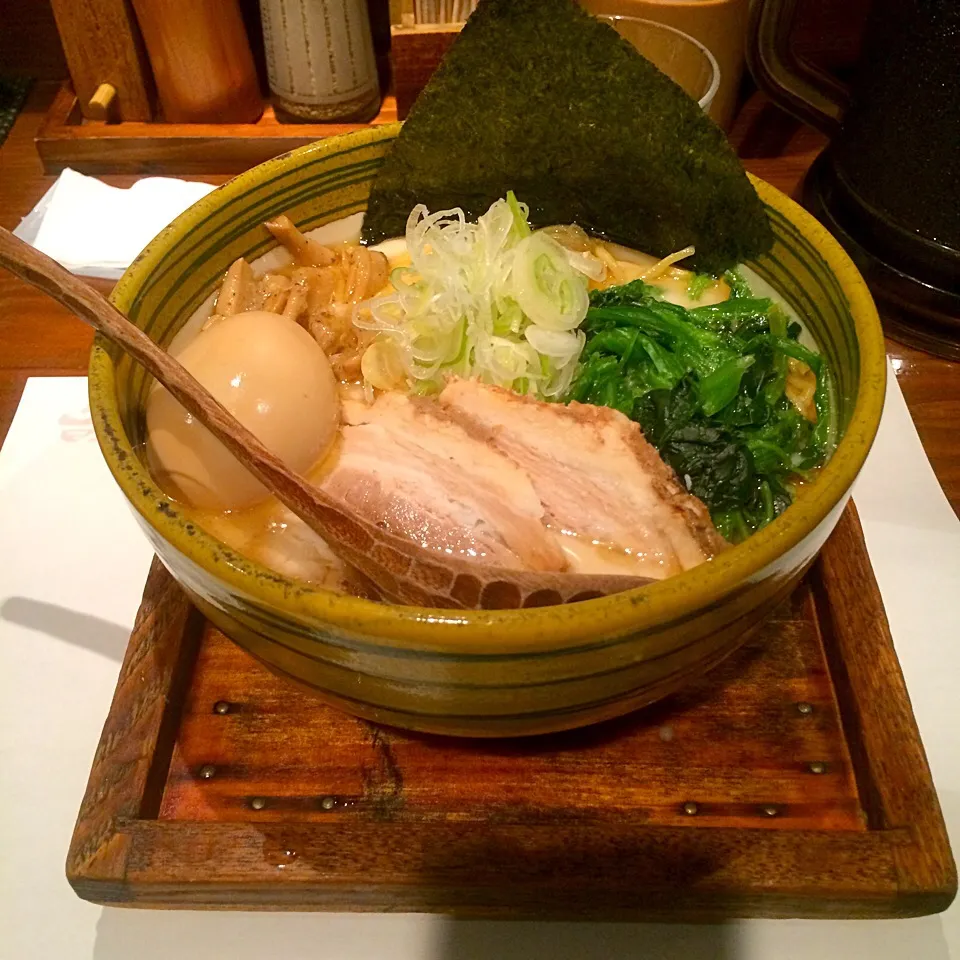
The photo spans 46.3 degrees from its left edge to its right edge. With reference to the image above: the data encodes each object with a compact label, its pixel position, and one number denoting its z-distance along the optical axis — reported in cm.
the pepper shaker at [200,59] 47
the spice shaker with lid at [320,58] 47
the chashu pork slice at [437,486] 26
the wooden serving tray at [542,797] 24
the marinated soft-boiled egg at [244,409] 27
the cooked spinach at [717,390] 28
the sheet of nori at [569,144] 31
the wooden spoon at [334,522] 23
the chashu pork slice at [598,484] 26
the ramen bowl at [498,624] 20
